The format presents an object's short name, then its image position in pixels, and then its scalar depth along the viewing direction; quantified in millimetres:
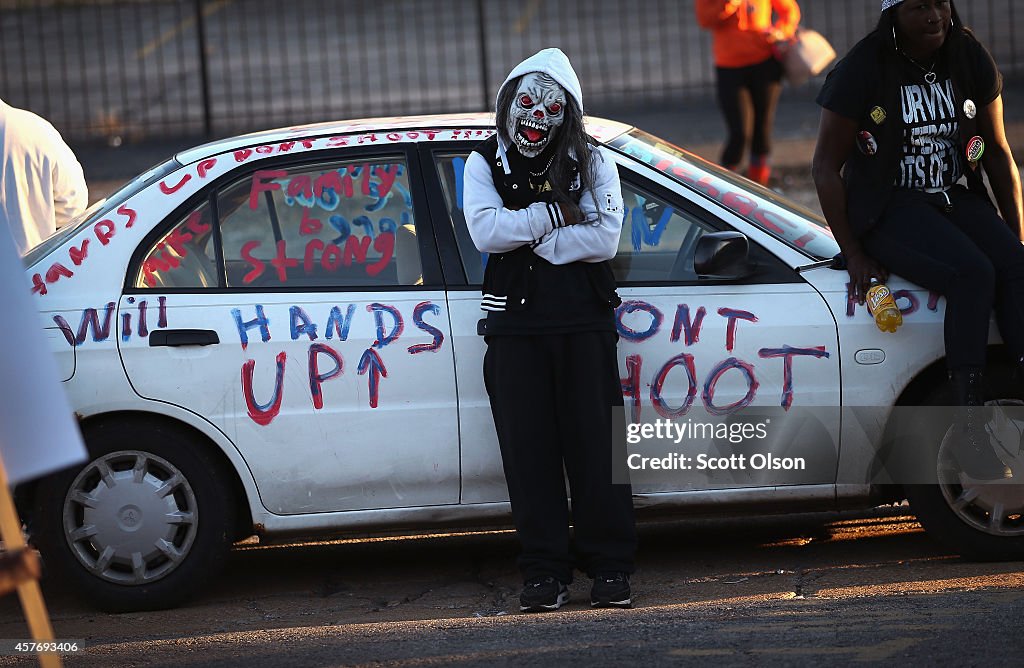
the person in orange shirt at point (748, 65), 19687
